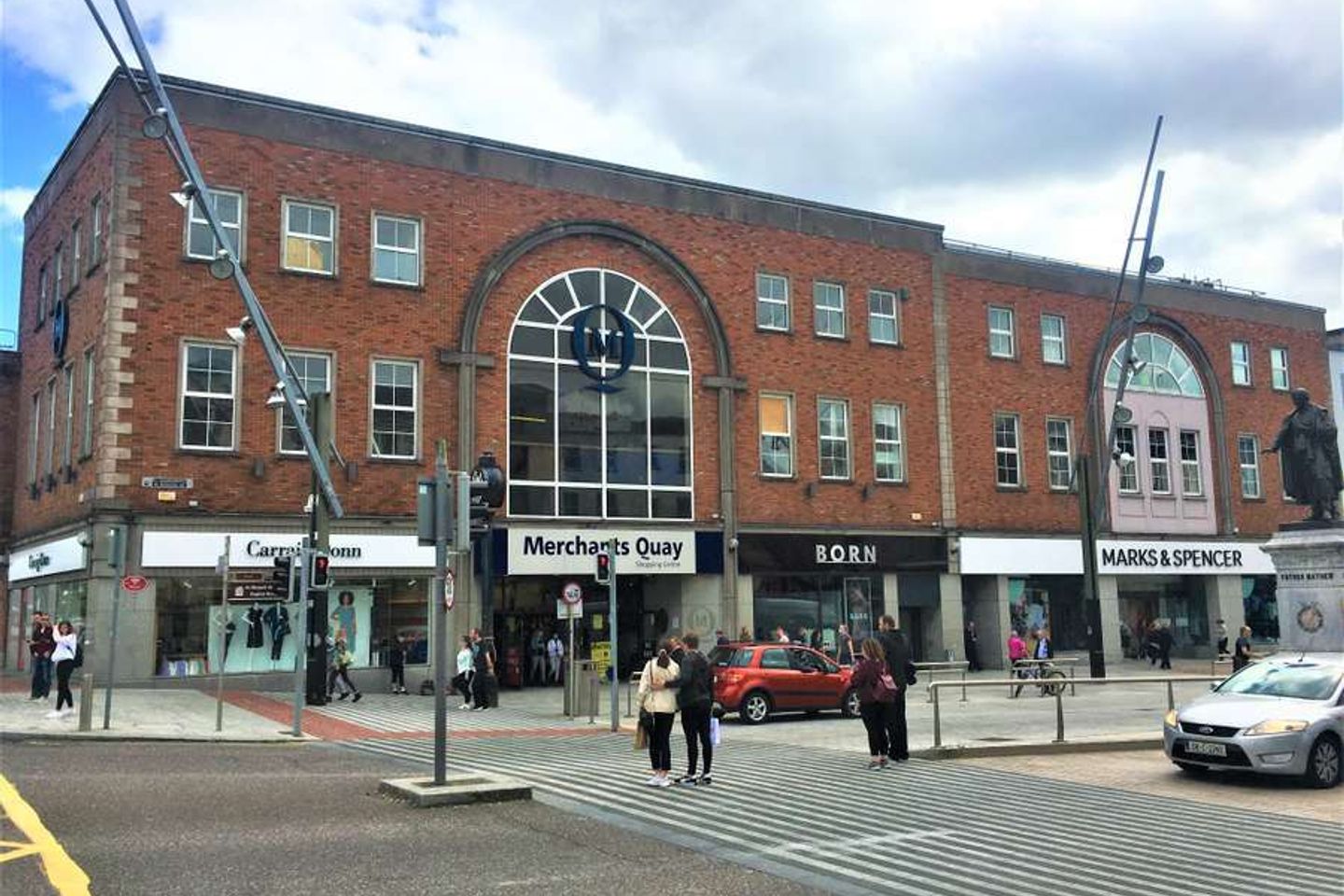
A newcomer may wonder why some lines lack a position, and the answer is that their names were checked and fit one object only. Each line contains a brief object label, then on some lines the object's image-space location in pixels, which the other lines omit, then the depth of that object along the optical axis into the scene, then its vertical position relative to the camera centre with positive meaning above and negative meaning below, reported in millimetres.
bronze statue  21141 +2756
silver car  12383 -1156
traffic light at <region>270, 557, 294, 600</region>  18734 +814
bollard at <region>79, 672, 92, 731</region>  16891 -944
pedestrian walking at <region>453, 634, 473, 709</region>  23859 -875
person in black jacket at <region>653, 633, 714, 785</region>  12602 -766
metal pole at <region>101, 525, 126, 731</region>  17969 +1191
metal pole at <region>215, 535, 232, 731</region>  17919 -151
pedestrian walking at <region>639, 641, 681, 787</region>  12375 -842
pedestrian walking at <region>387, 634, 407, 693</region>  26078 -763
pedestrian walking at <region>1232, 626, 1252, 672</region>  26938 -781
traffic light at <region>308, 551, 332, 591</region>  19844 +937
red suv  20750 -992
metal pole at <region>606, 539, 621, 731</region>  19000 -1148
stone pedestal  19469 +487
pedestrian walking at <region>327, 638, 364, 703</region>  24172 -841
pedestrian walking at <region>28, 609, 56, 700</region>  21641 -341
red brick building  25172 +5654
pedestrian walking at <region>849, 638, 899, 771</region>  13820 -828
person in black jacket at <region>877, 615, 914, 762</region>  14266 -605
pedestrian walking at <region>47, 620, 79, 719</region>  19344 -386
